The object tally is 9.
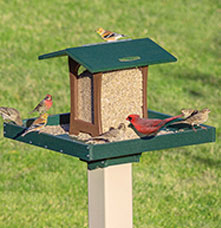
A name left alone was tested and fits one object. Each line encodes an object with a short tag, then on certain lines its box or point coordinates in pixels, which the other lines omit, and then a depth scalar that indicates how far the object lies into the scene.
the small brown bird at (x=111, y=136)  11.25
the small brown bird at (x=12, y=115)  12.80
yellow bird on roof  13.30
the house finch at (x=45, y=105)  13.27
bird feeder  11.45
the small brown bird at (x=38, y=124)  12.00
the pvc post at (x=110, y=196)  11.81
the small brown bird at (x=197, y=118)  12.04
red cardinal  11.13
